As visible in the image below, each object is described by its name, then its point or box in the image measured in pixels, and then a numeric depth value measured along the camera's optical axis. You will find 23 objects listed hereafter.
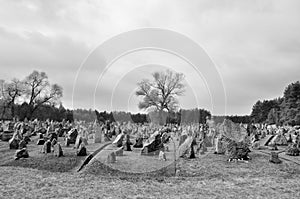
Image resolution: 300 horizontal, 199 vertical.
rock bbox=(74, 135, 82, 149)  13.49
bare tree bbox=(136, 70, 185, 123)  43.16
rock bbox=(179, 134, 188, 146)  16.58
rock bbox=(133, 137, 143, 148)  15.73
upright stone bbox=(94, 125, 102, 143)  18.03
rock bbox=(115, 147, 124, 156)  12.27
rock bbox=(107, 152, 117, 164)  10.75
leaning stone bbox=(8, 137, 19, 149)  14.32
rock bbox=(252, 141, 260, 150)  16.23
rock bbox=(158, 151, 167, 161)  11.58
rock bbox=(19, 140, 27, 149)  13.47
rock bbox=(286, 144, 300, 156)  13.91
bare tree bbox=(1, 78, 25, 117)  49.59
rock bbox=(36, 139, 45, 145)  15.83
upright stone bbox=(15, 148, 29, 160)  11.46
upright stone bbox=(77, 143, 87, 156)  11.98
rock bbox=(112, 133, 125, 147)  15.14
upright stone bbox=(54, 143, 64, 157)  11.83
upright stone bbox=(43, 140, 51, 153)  12.61
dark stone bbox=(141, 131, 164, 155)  13.00
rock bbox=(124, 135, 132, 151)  14.45
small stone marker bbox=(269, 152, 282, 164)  11.81
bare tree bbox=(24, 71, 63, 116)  50.94
